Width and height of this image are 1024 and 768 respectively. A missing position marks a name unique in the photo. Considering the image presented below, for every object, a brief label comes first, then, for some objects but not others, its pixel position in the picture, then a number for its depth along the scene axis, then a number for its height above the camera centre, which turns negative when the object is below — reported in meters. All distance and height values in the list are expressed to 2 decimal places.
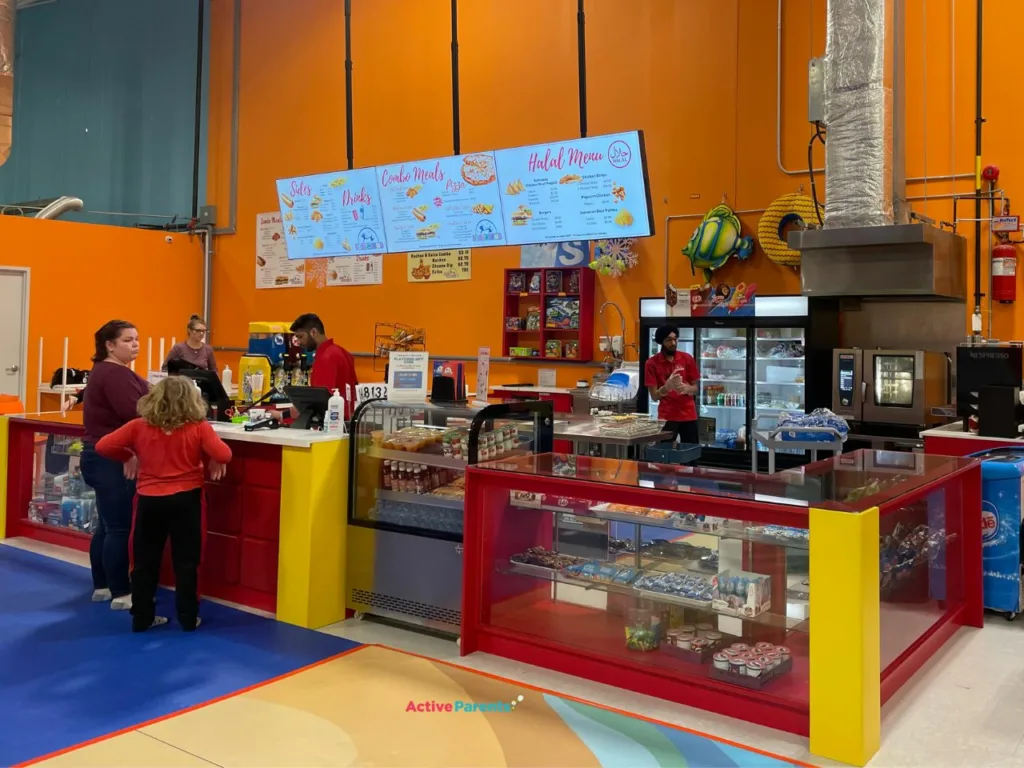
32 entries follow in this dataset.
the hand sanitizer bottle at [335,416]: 4.56 -0.14
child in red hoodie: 4.12 -0.44
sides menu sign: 7.73 +1.64
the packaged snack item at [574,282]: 8.95 +1.17
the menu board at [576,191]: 6.25 +1.56
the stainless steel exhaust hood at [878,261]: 5.89 +0.99
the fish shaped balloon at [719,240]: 7.93 +1.45
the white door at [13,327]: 10.33 +0.70
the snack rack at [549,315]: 8.91 +0.84
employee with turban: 7.00 +0.09
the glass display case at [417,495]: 4.22 -0.53
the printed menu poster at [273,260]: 11.41 +1.75
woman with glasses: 7.65 +0.36
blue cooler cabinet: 4.49 -0.69
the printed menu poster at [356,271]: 10.62 +1.51
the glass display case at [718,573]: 3.03 -0.76
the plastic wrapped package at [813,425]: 5.61 -0.18
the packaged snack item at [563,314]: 8.96 +0.85
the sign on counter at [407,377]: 4.84 +0.08
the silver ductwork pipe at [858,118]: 5.93 +1.97
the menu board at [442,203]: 7.05 +1.60
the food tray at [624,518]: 3.56 -0.52
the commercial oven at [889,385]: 6.64 +0.12
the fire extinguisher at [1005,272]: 6.72 +1.02
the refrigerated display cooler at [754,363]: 7.25 +0.31
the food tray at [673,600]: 3.49 -0.84
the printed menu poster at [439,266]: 9.90 +1.49
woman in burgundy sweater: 4.47 -0.39
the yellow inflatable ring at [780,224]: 7.58 +1.56
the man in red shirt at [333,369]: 5.86 +0.15
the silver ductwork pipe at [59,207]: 10.93 +2.30
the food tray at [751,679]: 3.28 -1.09
